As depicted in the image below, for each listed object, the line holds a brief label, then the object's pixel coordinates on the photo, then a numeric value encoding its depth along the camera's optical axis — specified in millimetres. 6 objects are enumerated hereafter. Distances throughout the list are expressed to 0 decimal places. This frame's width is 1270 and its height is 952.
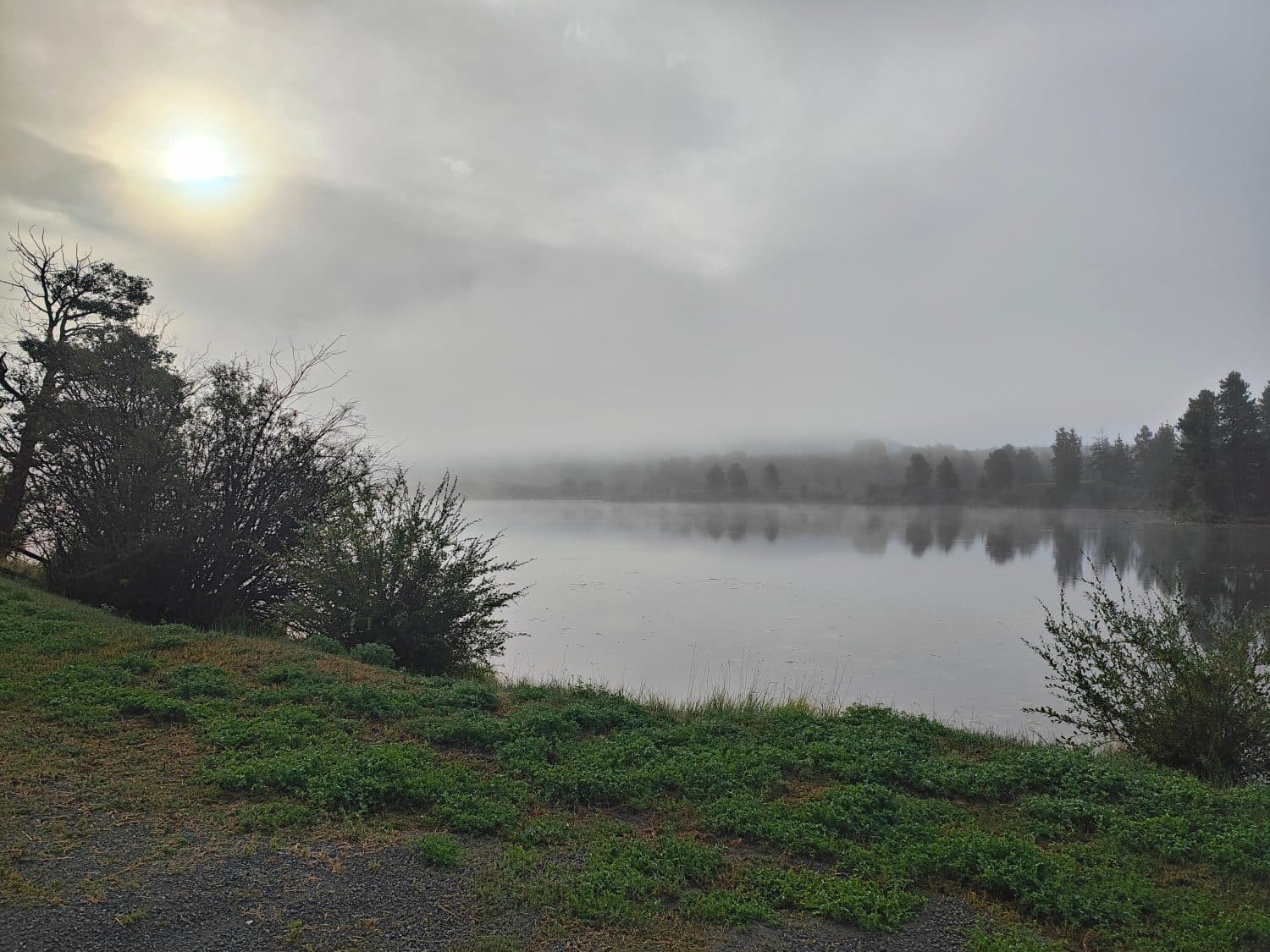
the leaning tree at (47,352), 13242
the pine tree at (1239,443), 54094
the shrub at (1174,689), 6418
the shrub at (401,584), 10062
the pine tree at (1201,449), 53625
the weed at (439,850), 3758
